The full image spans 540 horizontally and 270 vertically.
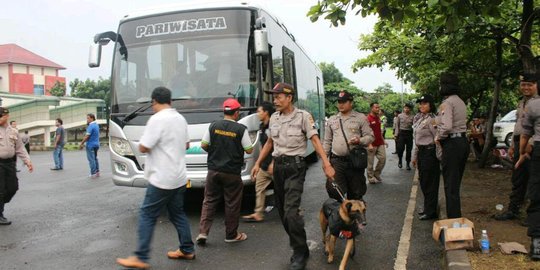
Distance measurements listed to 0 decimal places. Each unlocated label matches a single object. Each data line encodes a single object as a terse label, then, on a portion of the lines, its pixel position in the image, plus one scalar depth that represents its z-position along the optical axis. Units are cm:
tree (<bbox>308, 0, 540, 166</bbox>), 504
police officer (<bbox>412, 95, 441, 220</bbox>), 633
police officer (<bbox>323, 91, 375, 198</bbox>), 546
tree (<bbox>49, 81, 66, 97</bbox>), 4991
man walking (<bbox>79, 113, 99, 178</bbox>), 1261
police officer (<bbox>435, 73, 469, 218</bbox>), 525
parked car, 1697
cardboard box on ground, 457
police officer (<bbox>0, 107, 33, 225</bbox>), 662
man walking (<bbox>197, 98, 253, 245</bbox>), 541
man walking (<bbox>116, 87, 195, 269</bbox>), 422
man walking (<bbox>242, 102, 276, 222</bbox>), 652
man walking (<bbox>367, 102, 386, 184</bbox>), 1016
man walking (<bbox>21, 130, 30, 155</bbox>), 1748
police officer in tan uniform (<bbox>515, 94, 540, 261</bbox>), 437
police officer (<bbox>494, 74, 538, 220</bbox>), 595
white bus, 660
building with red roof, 5125
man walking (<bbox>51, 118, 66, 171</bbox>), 1508
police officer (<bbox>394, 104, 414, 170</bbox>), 1187
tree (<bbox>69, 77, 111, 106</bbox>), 5062
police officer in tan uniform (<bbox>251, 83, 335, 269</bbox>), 443
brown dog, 424
